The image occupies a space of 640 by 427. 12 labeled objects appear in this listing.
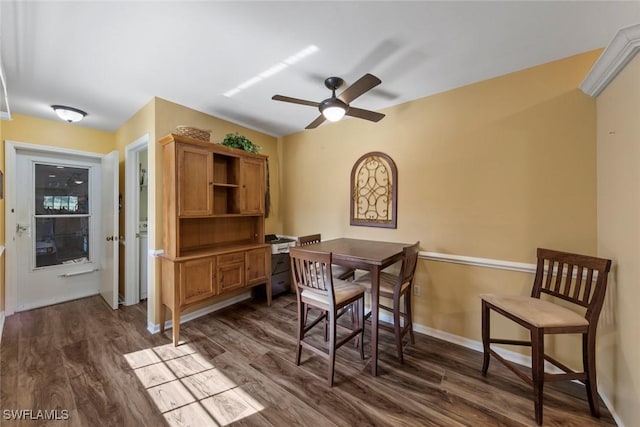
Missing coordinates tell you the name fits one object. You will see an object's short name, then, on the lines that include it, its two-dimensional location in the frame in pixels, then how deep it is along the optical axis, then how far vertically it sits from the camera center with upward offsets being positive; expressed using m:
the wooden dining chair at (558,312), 1.52 -0.68
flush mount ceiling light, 2.74 +1.15
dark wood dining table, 1.92 -0.38
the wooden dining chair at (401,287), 2.05 -0.68
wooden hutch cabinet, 2.48 -0.14
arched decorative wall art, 2.86 +0.26
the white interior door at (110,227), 3.16 -0.18
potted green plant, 3.06 +0.90
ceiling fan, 1.83 +0.93
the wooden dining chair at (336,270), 2.63 -0.64
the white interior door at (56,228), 3.08 -0.19
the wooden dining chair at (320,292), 1.84 -0.66
